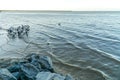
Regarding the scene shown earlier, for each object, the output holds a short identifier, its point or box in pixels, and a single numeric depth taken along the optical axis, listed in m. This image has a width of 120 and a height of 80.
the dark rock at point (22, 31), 12.08
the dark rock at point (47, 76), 3.57
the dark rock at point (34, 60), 4.52
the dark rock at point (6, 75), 3.56
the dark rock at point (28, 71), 3.88
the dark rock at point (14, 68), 4.22
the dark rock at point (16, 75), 3.85
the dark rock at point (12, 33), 11.73
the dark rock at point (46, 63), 4.64
